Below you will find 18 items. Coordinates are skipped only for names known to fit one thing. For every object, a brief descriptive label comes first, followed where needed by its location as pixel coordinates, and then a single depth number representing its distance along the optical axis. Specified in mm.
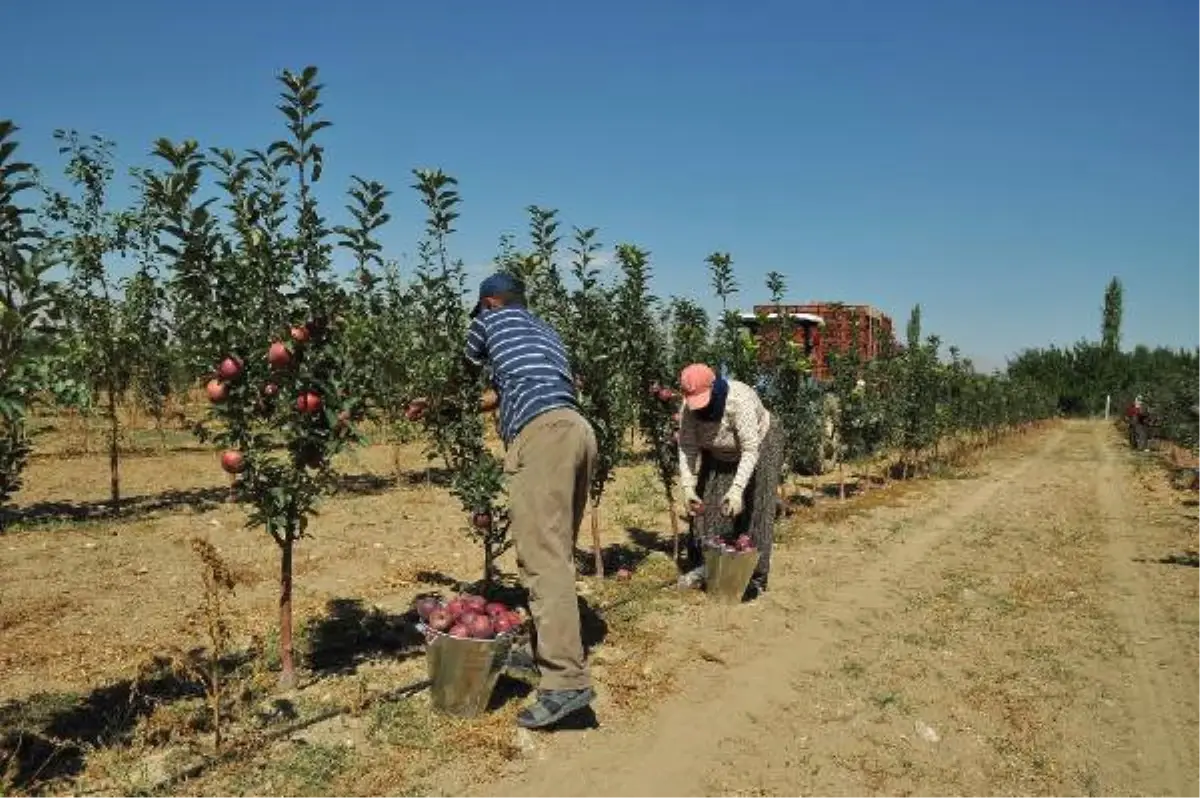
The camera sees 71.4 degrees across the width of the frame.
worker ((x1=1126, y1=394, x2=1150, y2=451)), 29350
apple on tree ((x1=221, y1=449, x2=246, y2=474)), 4535
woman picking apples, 6676
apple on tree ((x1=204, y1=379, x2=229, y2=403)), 4496
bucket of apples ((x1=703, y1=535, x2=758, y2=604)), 7133
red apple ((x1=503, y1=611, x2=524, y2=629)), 4781
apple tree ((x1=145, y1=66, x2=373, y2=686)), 4527
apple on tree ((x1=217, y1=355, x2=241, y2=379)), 4520
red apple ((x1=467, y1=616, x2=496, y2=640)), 4594
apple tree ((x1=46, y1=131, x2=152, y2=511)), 10734
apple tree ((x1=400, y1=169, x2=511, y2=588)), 6074
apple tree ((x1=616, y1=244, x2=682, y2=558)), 7887
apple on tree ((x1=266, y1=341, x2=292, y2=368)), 4500
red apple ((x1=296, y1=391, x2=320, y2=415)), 4688
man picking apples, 4609
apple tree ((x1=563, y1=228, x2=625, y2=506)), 7293
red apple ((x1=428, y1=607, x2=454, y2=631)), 4652
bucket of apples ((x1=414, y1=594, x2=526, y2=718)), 4598
